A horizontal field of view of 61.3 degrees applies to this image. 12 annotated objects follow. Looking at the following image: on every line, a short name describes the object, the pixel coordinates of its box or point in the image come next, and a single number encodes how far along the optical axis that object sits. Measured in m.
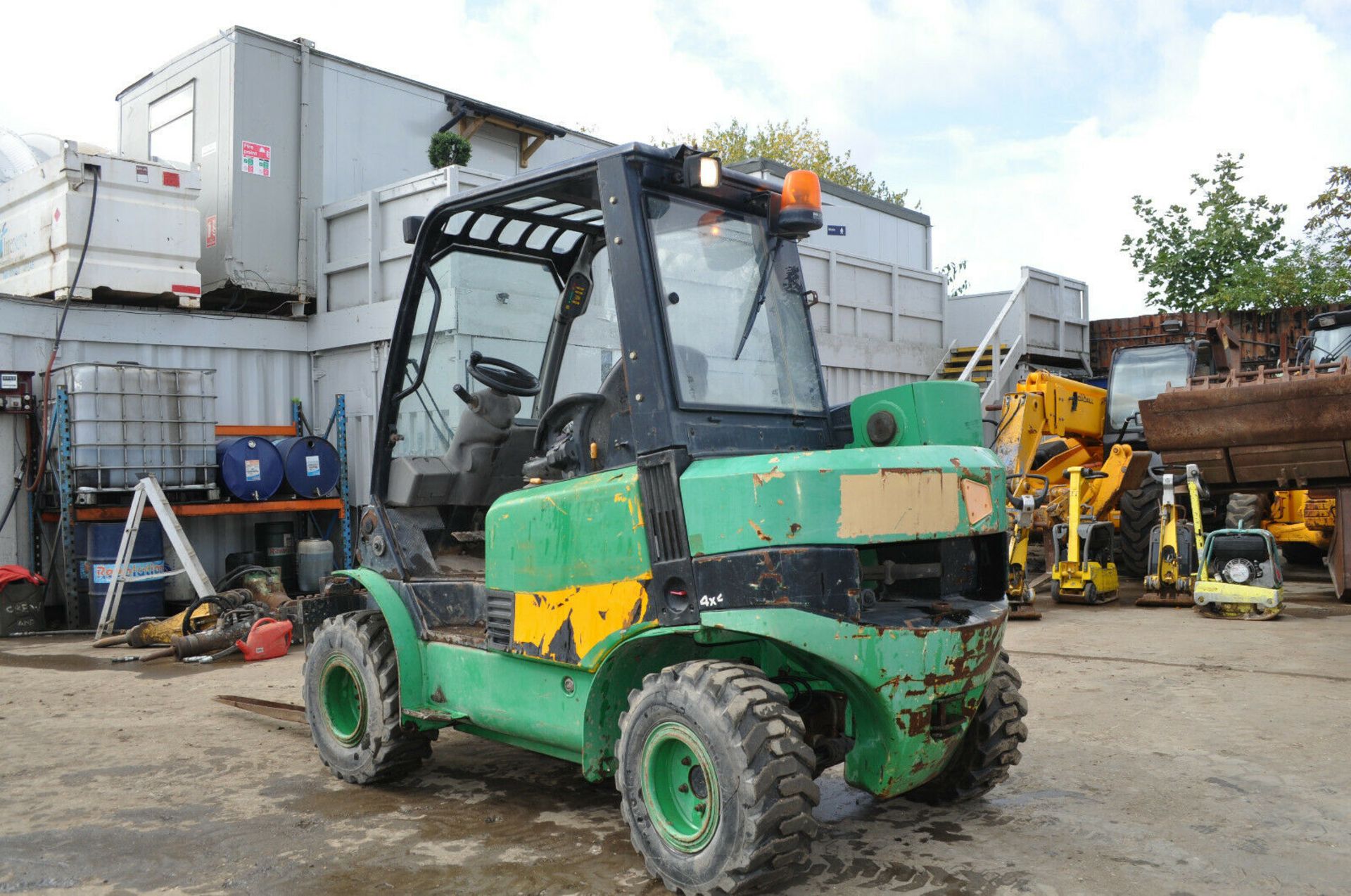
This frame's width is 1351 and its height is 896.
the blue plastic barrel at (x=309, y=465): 10.70
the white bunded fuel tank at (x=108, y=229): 10.48
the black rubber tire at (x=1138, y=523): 11.88
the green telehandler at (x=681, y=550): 3.27
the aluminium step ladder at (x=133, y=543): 9.40
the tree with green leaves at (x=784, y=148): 35.88
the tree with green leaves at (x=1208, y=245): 20.66
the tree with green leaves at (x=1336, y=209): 19.34
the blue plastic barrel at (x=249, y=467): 10.32
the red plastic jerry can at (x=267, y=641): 8.45
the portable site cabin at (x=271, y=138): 11.51
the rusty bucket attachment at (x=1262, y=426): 9.87
